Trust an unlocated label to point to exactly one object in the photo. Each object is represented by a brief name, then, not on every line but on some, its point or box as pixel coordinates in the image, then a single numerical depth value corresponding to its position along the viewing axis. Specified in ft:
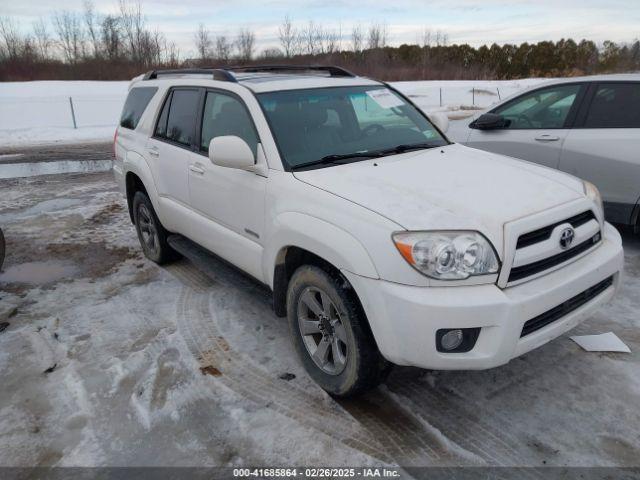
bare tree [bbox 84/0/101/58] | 147.74
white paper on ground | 10.94
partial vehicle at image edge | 15.34
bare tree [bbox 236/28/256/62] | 164.14
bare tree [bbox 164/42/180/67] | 134.14
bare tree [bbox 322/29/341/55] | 174.35
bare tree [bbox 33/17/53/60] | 143.54
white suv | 7.75
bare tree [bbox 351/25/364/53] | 176.76
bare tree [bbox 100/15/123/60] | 150.30
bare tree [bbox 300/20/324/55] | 170.83
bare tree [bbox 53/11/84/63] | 148.64
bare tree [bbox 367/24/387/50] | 179.22
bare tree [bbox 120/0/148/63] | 143.64
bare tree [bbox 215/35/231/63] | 161.89
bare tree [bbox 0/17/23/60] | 139.26
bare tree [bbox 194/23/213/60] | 164.45
